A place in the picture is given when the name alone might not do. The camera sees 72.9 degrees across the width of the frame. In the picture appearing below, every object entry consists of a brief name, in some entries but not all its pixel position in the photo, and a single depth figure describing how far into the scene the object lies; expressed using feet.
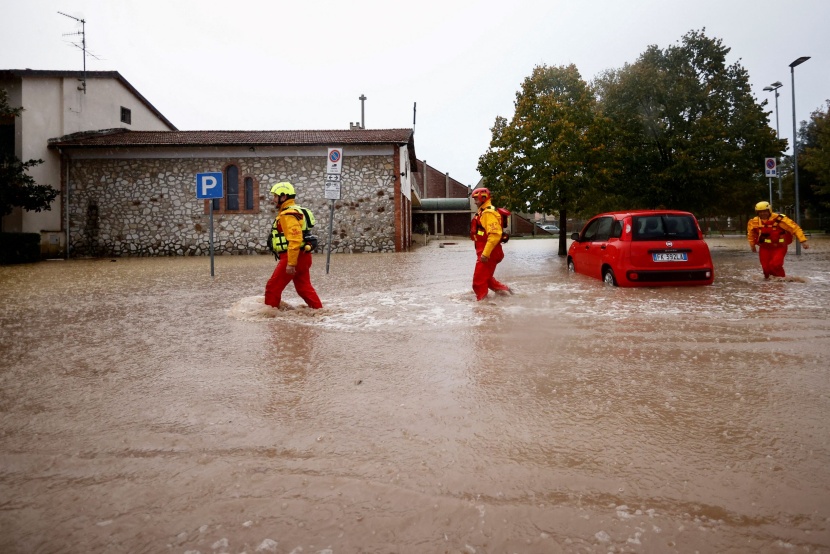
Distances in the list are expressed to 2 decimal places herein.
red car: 31.73
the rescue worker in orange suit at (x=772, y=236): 35.42
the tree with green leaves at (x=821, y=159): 103.29
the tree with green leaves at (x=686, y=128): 66.28
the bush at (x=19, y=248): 63.41
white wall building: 76.18
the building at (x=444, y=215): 179.42
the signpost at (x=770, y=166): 62.08
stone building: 80.53
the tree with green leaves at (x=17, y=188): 65.46
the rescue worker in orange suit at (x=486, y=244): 28.40
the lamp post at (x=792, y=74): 64.85
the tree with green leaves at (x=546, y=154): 71.00
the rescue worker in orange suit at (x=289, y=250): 23.79
